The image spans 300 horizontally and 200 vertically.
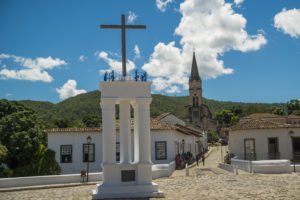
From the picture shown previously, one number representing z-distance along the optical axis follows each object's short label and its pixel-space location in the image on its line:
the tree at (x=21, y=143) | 23.08
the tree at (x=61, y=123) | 55.65
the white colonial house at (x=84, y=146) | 23.12
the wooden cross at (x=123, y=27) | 12.67
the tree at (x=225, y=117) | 92.14
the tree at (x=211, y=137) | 73.81
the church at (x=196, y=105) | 76.56
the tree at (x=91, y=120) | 62.53
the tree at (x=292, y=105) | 84.25
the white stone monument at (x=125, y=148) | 11.55
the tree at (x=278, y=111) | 86.22
